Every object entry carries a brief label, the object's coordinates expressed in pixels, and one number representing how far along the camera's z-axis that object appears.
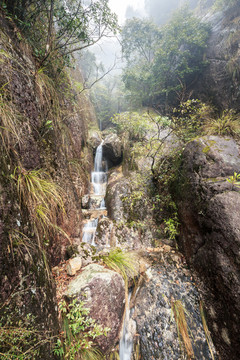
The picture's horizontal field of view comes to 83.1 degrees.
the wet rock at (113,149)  9.42
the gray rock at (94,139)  9.66
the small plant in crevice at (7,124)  1.51
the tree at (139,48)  9.68
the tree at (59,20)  2.30
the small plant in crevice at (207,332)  2.19
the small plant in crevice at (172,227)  3.68
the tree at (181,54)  7.75
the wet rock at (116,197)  4.75
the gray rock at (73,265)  2.51
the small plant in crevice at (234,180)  2.73
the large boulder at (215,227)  2.18
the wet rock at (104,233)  4.15
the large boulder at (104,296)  1.99
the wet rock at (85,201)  6.01
